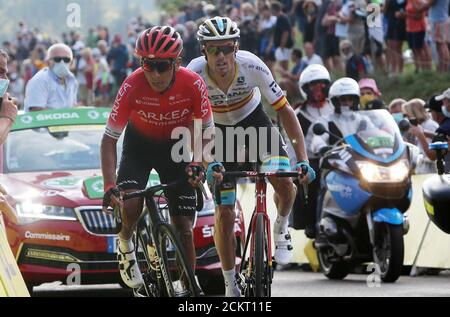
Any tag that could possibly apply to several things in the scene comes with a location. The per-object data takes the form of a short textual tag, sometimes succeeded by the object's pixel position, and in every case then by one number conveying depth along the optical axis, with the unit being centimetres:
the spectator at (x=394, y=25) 2039
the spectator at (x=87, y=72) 3200
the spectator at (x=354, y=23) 2052
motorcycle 1312
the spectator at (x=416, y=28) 1958
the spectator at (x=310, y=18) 2282
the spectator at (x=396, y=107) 1700
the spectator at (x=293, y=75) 2255
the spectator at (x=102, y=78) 3334
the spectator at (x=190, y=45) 2789
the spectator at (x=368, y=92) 1595
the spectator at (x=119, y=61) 3253
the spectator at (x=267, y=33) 2431
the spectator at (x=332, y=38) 2159
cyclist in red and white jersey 896
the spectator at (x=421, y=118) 1535
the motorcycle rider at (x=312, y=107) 1466
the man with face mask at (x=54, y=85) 1656
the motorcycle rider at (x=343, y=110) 1391
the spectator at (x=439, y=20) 1900
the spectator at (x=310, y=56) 2219
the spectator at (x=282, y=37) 2338
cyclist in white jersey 943
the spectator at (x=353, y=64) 2023
